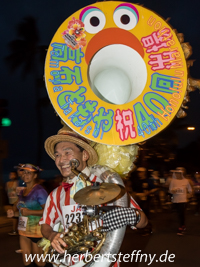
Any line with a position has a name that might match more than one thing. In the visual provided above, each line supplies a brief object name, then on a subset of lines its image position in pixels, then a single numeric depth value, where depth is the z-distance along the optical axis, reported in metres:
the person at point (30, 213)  4.40
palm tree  19.41
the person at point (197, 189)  11.67
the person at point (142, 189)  7.52
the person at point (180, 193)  7.25
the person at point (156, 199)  11.63
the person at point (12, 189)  7.83
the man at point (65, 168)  2.57
